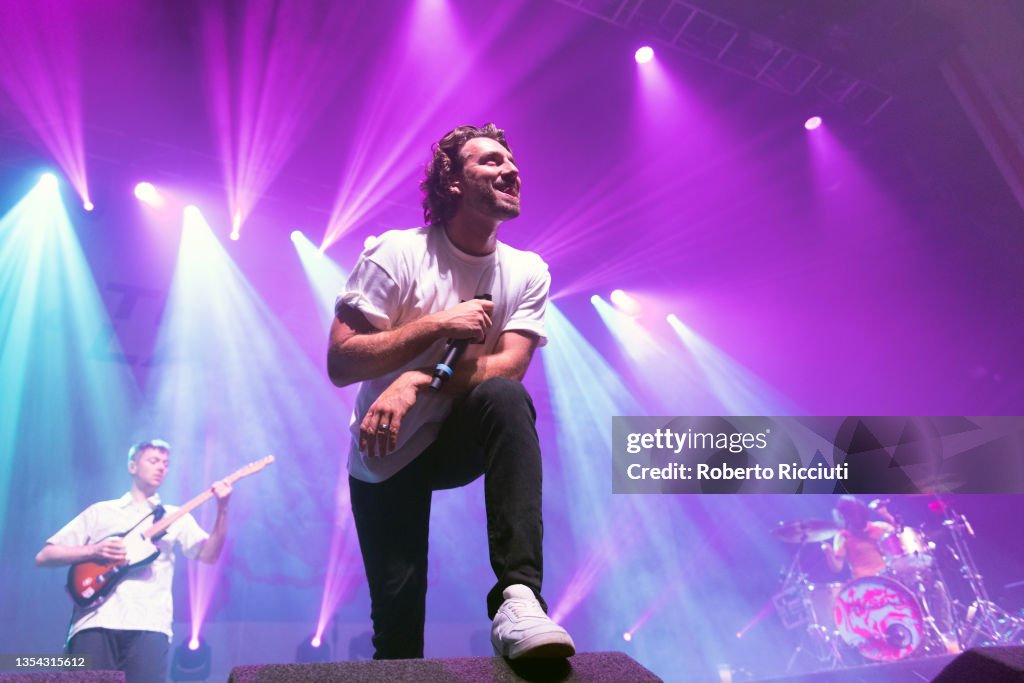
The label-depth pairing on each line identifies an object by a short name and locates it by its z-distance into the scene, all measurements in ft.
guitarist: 12.64
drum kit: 16.99
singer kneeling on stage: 4.27
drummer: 18.71
